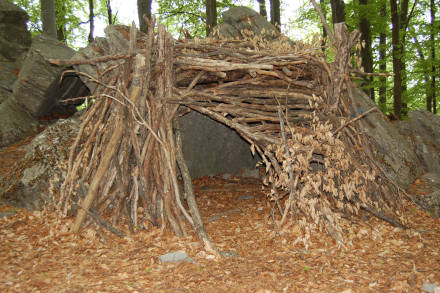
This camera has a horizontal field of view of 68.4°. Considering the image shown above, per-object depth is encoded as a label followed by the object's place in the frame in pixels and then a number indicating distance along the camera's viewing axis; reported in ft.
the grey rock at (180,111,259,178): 23.93
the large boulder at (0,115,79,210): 16.37
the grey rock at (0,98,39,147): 25.59
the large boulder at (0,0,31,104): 28.81
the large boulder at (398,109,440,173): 21.54
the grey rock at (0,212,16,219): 15.84
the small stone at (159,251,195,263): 11.60
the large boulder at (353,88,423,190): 18.75
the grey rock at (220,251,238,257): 12.28
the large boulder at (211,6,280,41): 26.32
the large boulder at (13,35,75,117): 25.90
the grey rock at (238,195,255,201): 20.66
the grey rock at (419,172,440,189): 19.04
